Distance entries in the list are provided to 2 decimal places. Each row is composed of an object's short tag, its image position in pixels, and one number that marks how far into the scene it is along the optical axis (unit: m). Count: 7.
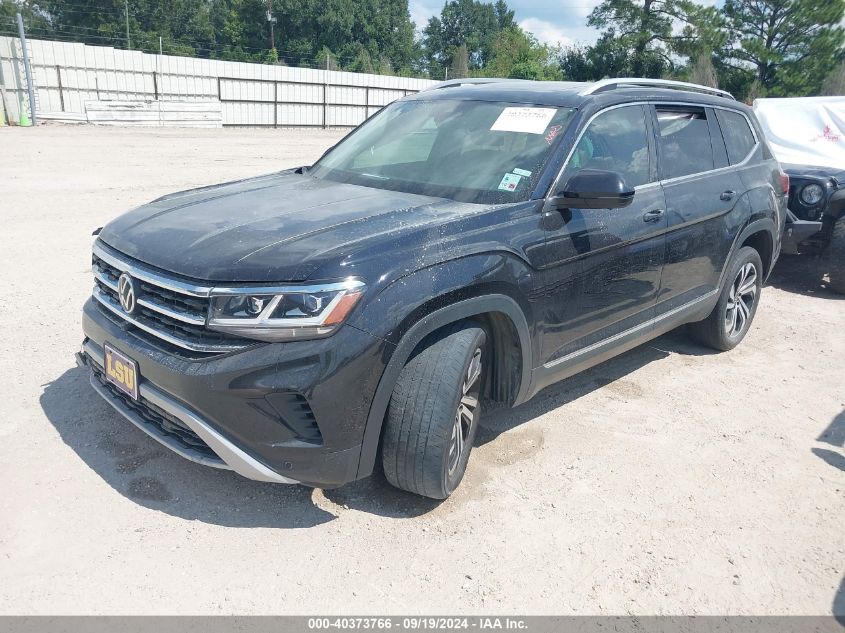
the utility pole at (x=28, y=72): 22.59
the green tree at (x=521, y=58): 44.88
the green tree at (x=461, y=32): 90.75
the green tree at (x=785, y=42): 43.41
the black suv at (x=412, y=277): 2.82
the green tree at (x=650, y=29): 43.56
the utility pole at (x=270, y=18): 66.25
